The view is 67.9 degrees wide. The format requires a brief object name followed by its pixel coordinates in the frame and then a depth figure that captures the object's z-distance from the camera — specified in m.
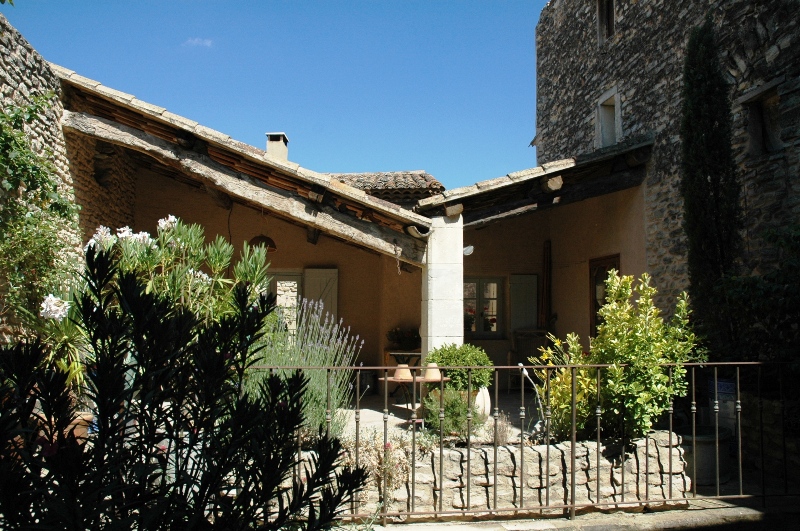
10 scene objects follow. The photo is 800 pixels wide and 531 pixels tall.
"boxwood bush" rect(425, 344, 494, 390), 5.75
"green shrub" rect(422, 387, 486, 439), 5.09
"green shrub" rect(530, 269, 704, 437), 4.43
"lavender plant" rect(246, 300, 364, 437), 4.59
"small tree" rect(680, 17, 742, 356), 6.48
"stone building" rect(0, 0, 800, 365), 6.37
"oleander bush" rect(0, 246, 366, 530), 1.25
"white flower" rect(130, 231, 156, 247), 5.55
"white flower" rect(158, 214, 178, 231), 5.67
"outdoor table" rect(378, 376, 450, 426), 6.80
